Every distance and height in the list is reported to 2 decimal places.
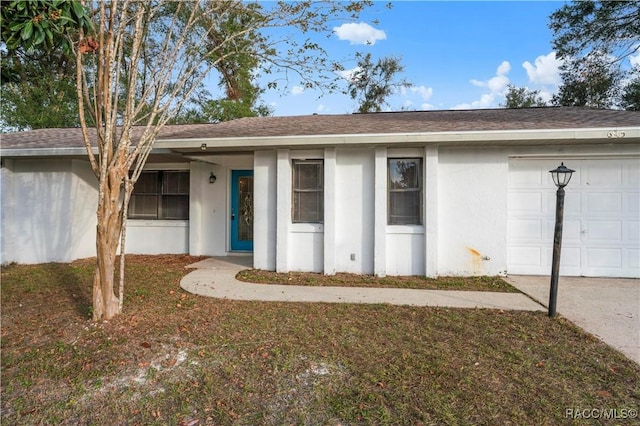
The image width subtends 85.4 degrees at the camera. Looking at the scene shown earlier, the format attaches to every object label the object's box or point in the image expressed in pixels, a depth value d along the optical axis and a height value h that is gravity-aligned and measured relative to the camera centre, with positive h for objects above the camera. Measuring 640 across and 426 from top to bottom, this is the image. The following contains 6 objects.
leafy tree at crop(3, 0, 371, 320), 4.30 +1.45
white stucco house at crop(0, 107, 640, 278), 6.80 +0.44
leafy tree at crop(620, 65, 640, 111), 14.96 +5.23
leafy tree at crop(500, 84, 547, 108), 22.84 +7.79
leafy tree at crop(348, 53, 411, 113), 23.30 +8.67
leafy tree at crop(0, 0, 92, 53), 2.58 +1.53
